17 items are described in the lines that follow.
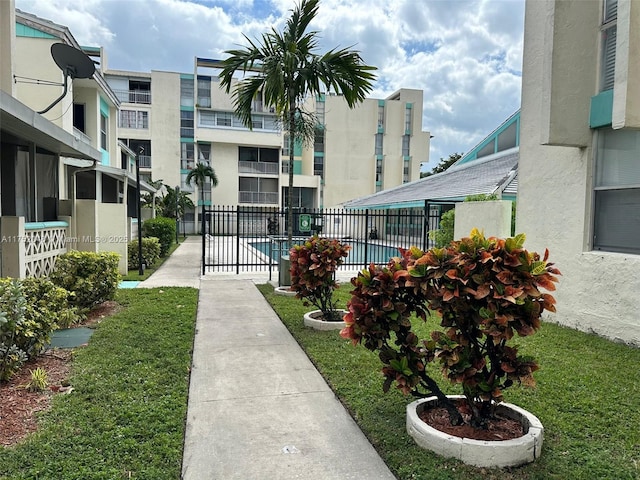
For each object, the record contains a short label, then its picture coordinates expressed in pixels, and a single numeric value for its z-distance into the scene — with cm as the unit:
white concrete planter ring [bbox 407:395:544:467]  311
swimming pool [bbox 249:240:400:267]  2086
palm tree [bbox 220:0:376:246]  1031
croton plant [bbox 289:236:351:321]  702
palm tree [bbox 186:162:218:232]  3747
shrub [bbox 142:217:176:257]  1811
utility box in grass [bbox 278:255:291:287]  1051
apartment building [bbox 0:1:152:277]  719
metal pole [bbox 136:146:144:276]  1295
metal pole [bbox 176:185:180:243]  3649
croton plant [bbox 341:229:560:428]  308
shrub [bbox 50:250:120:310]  766
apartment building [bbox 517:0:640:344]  630
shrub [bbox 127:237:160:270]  1433
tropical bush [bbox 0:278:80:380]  453
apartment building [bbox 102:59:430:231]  3988
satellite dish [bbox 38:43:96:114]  835
